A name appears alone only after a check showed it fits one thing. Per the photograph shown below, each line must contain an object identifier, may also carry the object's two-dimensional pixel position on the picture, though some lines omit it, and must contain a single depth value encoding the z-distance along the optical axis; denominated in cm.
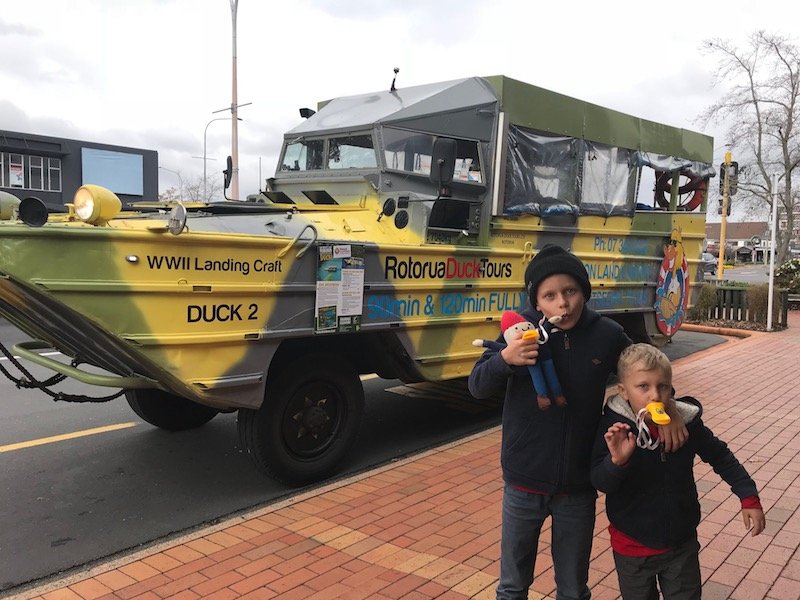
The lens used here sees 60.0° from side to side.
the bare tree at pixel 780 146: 2344
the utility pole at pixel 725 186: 1366
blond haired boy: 207
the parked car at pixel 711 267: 2918
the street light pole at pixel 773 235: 1240
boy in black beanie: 223
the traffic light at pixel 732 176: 1304
